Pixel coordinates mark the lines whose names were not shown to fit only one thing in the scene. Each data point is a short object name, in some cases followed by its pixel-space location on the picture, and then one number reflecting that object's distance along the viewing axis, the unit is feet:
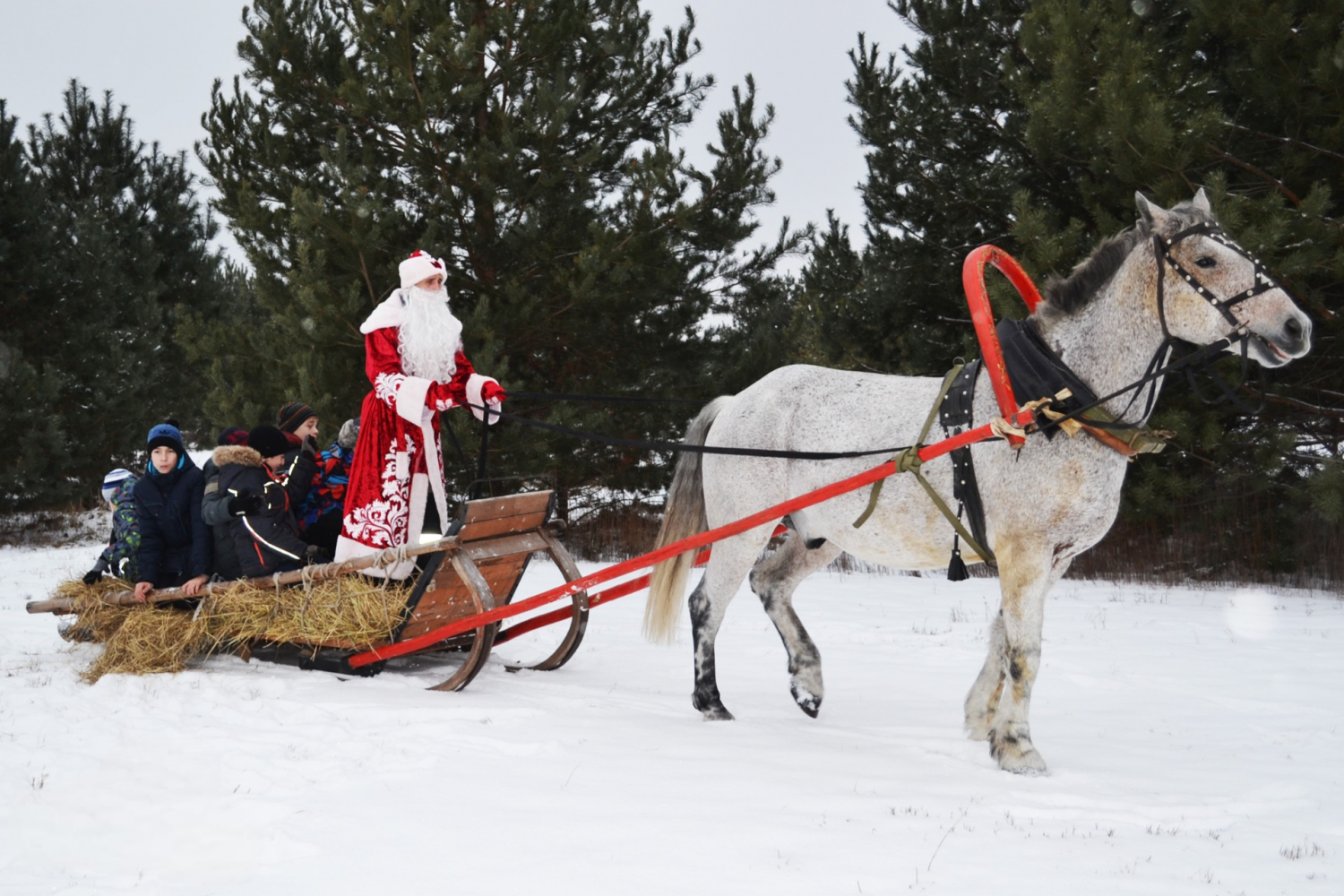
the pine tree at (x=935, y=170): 34.81
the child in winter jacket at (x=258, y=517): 17.93
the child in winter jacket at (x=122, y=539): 19.16
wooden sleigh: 16.62
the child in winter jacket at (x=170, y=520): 18.63
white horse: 12.34
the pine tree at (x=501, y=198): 33.40
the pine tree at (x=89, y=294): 47.93
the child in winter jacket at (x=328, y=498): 19.88
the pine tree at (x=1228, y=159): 25.66
